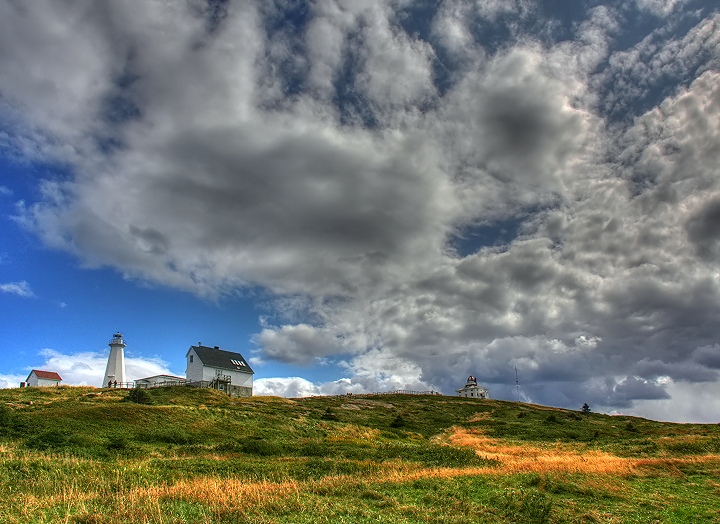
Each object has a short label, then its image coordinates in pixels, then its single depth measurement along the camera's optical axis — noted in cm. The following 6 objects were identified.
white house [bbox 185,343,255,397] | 9241
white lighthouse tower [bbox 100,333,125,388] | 9938
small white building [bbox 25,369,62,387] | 9712
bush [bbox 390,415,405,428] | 7002
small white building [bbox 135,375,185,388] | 9239
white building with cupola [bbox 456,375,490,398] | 16125
